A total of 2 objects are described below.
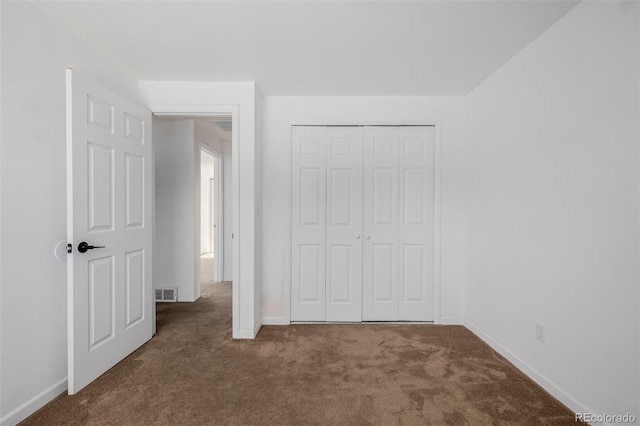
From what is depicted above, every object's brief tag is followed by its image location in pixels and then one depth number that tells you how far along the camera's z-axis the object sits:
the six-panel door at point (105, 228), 1.85
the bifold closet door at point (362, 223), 3.07
